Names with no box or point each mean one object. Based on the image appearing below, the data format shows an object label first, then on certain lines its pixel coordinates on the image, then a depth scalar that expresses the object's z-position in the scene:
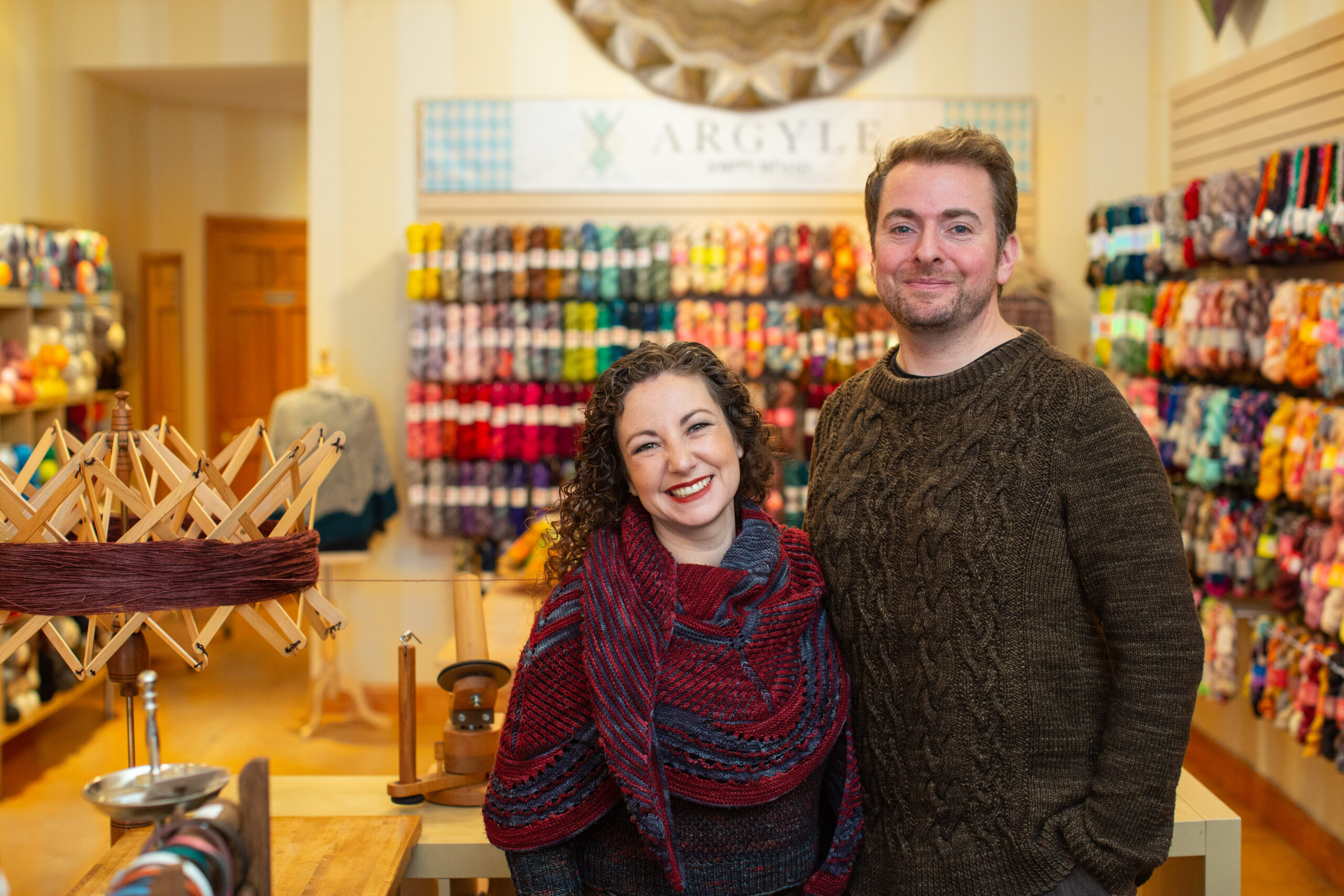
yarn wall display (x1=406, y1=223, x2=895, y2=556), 4.93
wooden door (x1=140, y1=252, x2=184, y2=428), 7.38
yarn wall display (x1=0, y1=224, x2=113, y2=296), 4.56
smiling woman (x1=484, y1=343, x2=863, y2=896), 1.60
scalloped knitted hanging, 5.15
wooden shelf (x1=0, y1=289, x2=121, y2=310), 4.53
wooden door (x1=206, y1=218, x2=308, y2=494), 7.71
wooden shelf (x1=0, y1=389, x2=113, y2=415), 4.51
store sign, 5.20
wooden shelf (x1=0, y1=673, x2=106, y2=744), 4.52
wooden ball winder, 2.05
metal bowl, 1.14
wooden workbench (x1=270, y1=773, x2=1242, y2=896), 1.93
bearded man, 1.56
